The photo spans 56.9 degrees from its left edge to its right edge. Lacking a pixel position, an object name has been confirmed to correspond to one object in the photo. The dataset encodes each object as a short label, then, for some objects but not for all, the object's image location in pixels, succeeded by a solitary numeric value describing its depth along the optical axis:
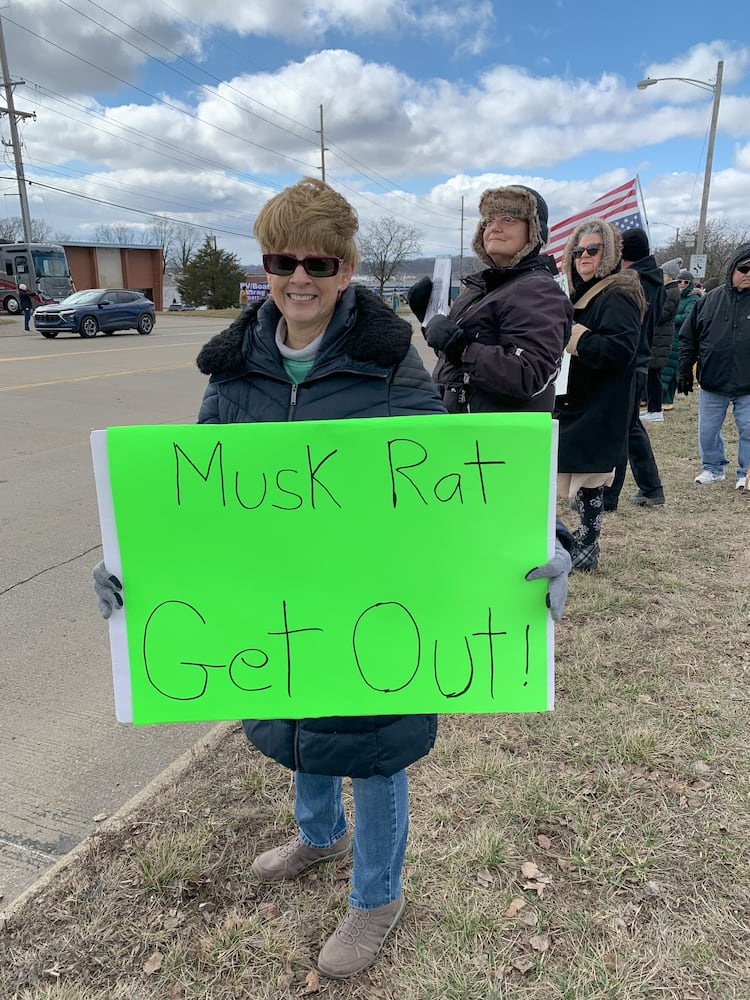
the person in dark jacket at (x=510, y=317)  2.79
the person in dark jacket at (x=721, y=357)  5.77
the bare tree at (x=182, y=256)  85.60
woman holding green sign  1.57
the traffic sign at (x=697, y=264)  18.56
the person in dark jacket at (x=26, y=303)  24.47
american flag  5.79
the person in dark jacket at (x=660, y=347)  7.98
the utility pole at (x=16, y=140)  34.88
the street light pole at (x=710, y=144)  20.19
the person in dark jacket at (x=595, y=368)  3.75
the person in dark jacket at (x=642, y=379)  4.89
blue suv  21.34
